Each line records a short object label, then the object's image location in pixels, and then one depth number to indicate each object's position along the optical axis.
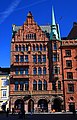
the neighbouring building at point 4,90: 66.69
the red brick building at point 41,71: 64.44
